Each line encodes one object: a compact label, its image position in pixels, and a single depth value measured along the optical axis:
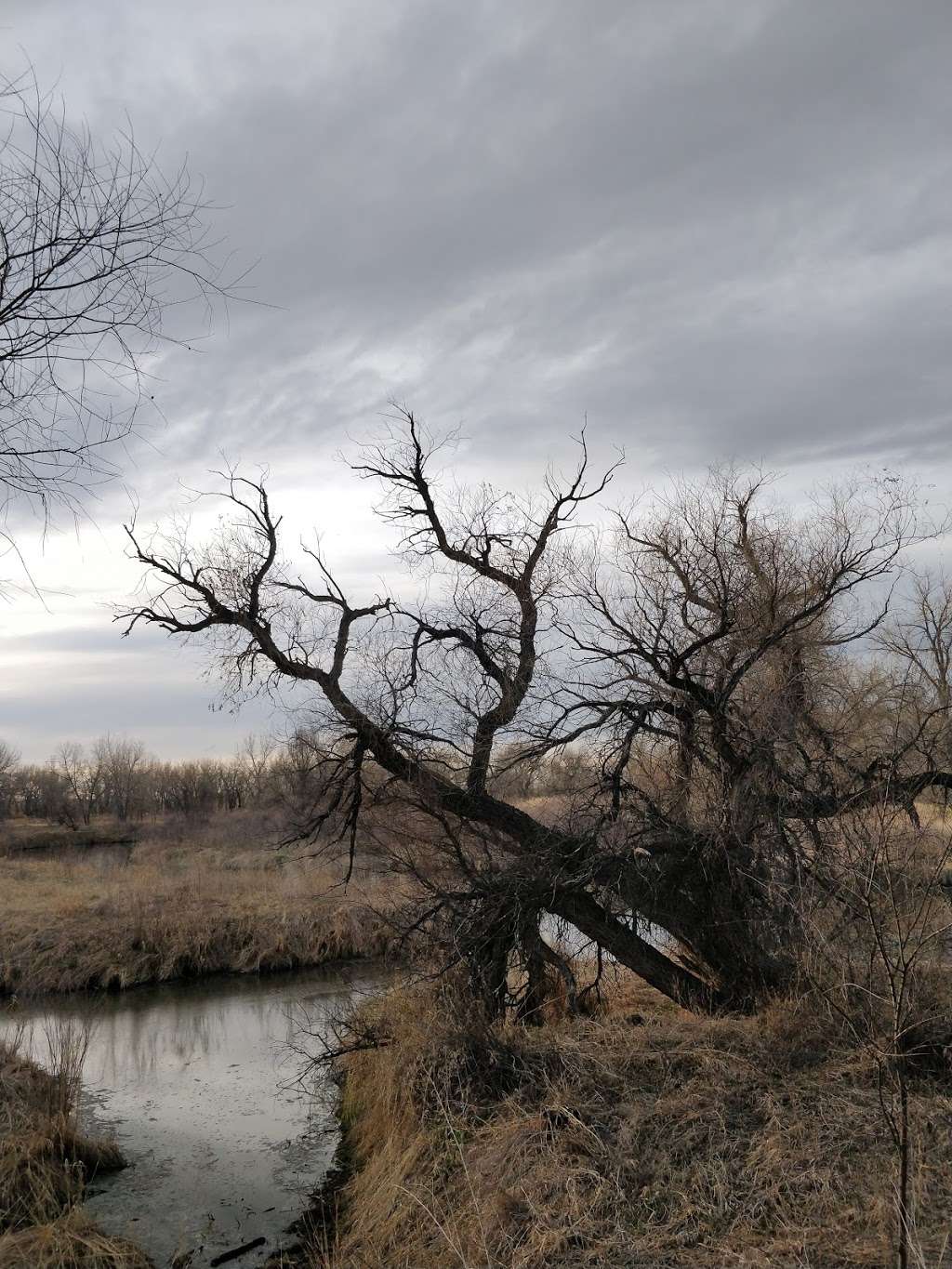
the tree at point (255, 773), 38.88
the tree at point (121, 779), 50.16
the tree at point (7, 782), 50.44
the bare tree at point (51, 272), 3.54
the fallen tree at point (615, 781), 9.52
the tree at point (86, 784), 51.50
